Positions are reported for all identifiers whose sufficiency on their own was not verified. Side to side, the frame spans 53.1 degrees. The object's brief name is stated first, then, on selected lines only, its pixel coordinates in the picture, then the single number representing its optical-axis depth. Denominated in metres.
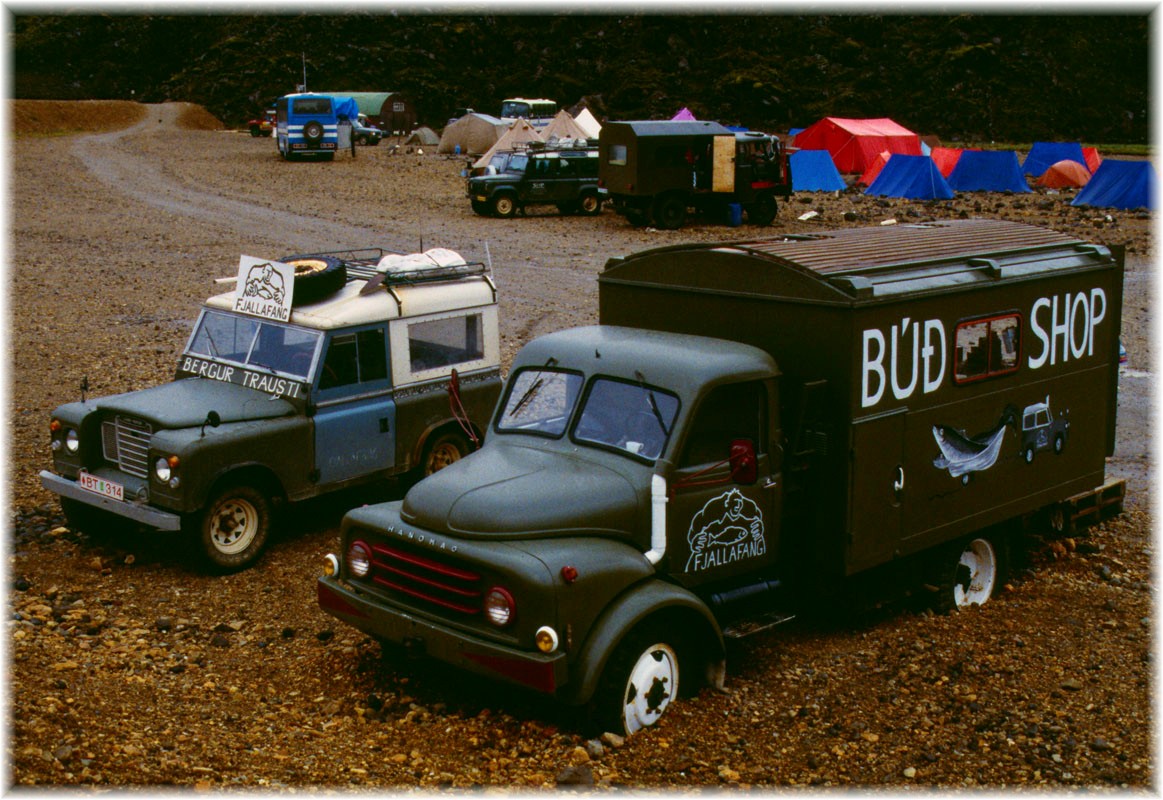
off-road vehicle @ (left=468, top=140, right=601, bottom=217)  30.81
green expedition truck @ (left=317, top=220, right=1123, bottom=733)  6.17
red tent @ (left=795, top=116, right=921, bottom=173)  43.56
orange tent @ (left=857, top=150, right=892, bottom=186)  40.16
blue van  43.56
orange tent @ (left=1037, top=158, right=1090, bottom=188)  38.91
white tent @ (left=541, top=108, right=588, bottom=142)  43.66
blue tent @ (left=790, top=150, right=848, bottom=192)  38.03
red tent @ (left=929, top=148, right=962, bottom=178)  40.38
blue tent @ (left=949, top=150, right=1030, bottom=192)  37.81
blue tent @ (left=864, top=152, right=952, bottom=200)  35.47
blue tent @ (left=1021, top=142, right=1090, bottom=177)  40.44
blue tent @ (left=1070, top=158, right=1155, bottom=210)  33.25
